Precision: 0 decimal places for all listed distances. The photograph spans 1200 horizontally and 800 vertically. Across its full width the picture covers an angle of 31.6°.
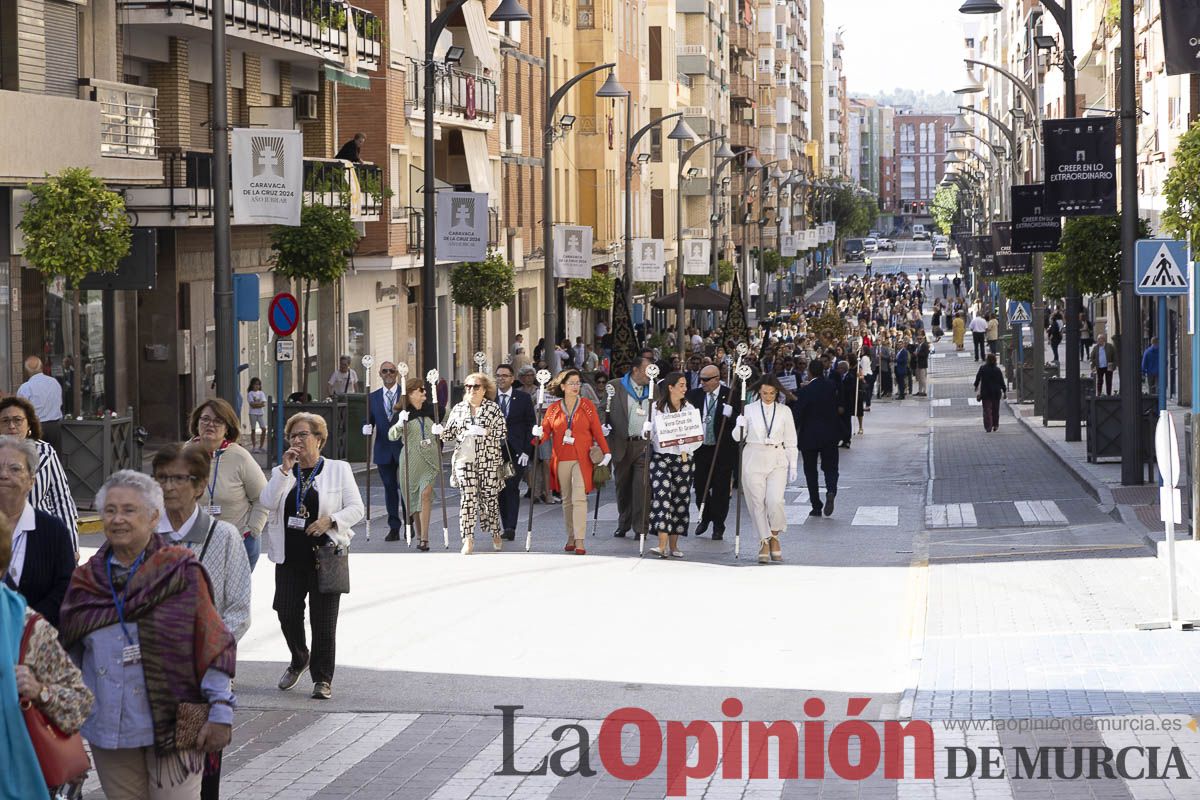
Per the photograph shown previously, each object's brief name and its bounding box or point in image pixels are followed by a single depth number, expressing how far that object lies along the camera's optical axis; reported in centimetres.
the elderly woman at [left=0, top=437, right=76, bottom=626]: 777
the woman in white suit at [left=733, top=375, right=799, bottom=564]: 1797
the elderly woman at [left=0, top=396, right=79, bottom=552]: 994
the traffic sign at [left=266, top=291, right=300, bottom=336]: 2566
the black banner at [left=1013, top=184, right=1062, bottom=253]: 3362
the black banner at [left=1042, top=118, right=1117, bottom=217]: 2617
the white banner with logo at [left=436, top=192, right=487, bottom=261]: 3688
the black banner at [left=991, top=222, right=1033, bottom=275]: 4634
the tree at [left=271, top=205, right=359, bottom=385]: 3256
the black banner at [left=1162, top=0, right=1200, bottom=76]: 2248
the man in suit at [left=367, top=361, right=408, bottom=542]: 2002
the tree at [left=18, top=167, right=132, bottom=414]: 2262
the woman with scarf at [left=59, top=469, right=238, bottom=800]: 662
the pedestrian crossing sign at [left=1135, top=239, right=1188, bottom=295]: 2041
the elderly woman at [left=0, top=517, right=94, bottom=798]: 589
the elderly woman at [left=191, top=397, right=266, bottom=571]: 1111
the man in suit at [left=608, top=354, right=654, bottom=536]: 1995
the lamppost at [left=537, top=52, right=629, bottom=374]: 4134
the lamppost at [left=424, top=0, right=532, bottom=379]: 3148
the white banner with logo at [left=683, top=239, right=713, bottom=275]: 6588
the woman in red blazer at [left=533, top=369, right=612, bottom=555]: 1877
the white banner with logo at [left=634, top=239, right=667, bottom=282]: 5950
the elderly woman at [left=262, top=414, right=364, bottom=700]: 1112
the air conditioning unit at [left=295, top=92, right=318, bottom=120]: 4078
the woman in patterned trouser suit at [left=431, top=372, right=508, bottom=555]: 1827
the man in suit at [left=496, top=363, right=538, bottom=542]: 2025
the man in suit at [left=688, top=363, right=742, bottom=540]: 2048
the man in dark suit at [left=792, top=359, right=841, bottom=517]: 2330
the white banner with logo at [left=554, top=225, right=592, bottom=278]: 4772
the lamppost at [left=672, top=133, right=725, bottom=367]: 5528
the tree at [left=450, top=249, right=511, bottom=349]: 4544
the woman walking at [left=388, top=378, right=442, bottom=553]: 1877
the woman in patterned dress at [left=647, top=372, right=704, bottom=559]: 1858
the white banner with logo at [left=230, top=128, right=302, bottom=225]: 2444
